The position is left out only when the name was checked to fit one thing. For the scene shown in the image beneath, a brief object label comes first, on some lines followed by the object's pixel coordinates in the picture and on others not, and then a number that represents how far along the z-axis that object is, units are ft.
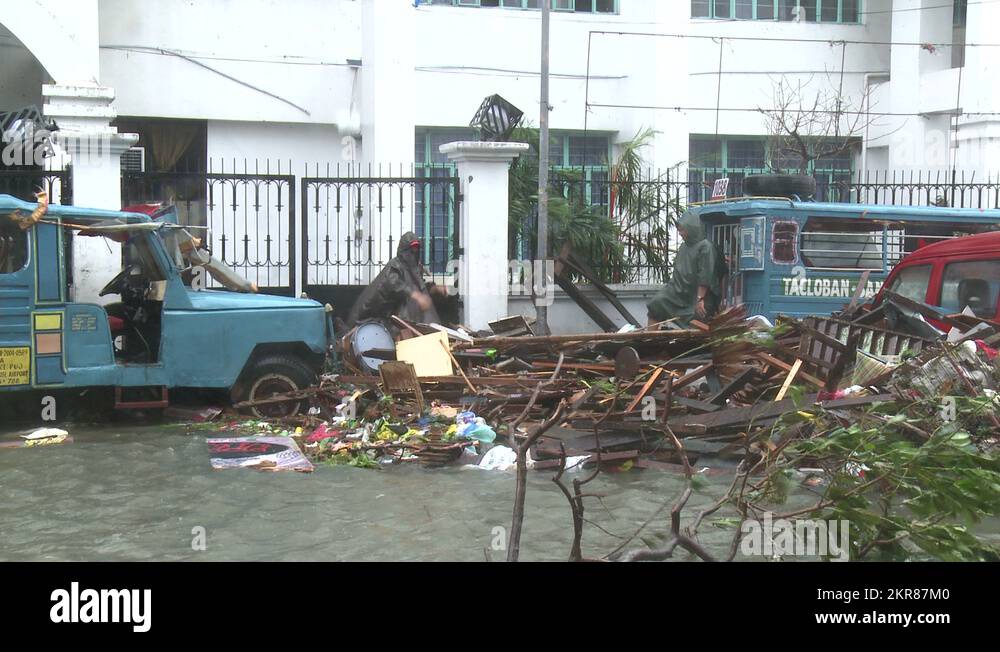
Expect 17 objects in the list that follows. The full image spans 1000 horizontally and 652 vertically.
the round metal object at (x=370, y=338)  37.86
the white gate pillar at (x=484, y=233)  43.88
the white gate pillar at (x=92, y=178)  39.58
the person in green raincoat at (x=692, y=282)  42.24
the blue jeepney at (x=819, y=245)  40.42
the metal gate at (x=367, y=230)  44.24
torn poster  28.30
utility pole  42.37
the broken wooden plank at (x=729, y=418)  27.73
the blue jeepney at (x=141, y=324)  30.76
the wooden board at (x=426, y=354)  35.06
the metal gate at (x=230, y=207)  42.98
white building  55.36
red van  30.01
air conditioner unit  43.92
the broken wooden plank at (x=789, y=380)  30.00
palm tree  47.93
